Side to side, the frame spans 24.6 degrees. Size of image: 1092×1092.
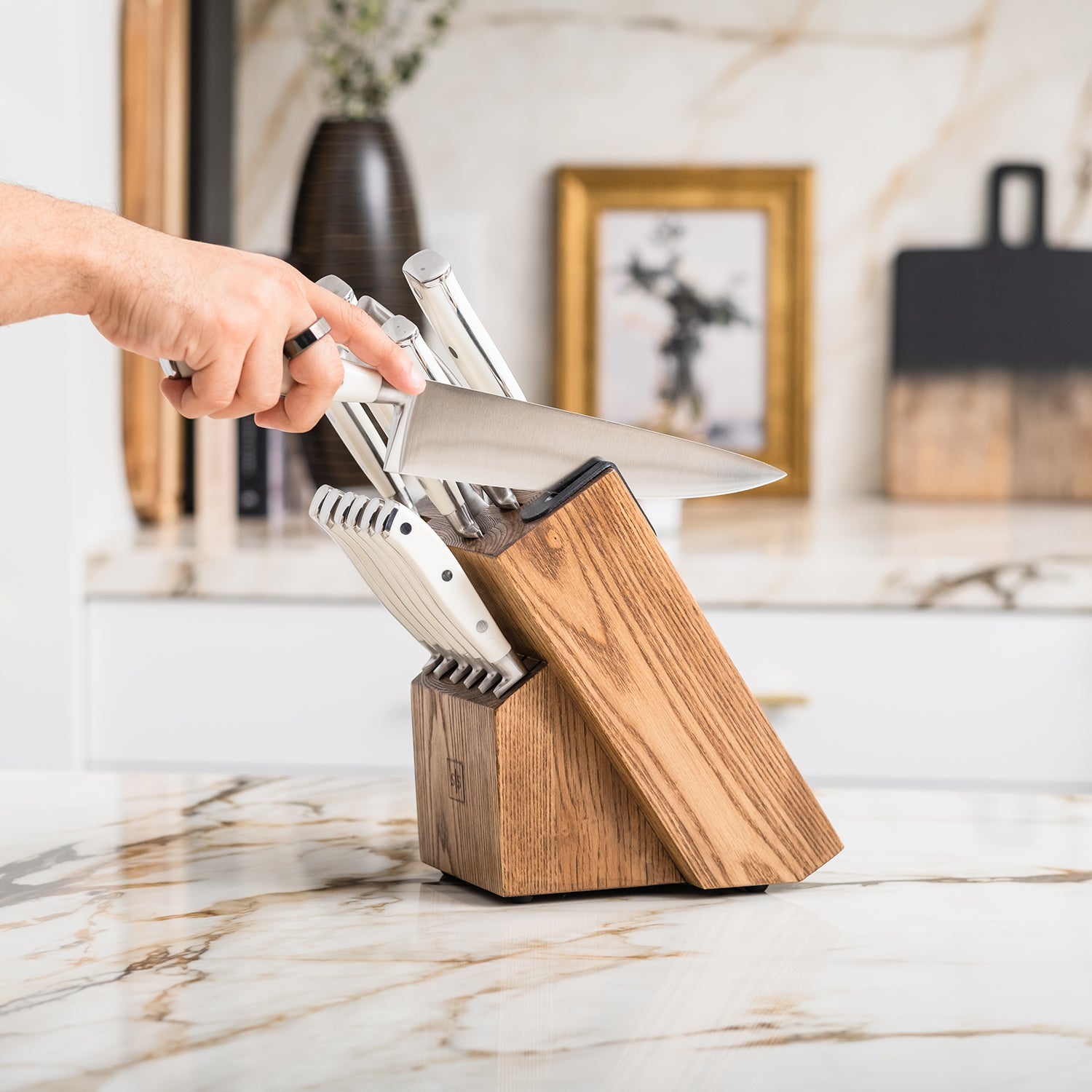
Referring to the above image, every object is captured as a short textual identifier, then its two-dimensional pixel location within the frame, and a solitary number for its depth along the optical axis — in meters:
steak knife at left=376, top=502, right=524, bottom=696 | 1.28
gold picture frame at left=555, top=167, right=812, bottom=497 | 3.50
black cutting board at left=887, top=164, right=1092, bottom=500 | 3.41
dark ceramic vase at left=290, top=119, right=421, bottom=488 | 2.97
